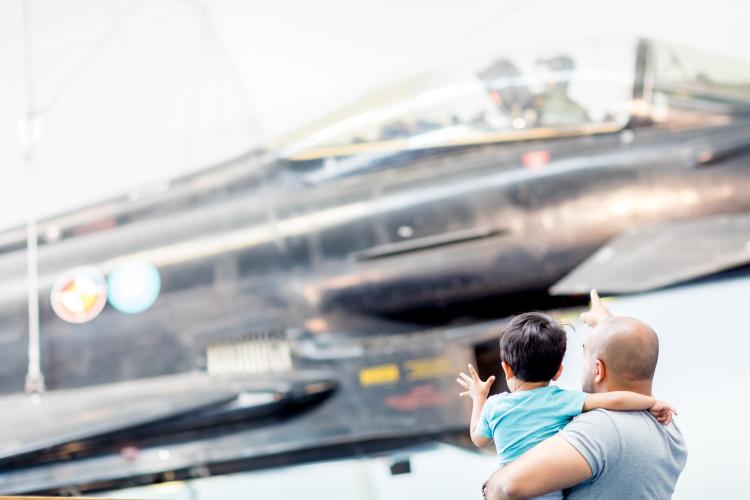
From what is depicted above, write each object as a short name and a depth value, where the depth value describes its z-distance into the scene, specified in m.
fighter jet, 10.40
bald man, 6.50
